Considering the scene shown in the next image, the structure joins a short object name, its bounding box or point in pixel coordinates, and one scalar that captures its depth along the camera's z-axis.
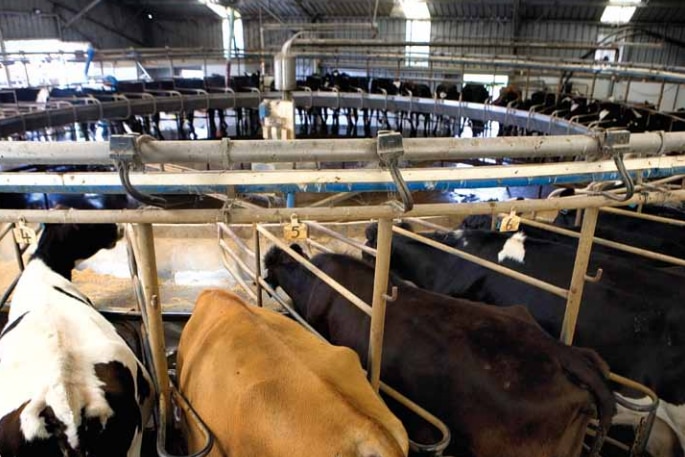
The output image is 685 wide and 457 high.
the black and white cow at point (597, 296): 2.39
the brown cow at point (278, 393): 1.45
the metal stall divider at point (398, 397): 1.64
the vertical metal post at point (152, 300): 1.66
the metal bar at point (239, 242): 3.03
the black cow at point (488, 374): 1.81
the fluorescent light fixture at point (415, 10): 17.73
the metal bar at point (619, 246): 2.26
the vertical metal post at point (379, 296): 1.66
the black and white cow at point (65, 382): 1.59
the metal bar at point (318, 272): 1.80
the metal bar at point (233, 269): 2.98
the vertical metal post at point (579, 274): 1.84
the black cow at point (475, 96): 10.31
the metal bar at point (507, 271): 2.01
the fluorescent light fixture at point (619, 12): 15.18
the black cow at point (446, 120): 10.66
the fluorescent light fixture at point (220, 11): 20.00
